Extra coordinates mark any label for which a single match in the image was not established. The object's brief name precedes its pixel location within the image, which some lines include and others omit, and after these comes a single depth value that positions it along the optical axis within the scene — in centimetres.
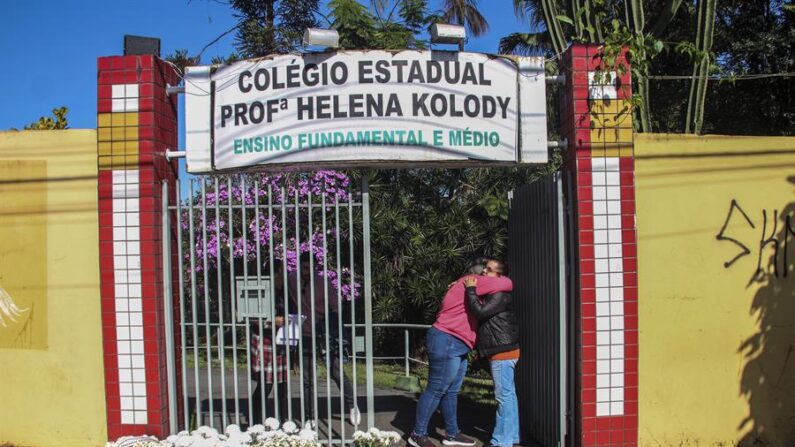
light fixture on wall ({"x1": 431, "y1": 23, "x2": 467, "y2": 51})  523
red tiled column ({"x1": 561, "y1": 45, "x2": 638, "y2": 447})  516
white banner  530
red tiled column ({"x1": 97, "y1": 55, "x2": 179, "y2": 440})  528
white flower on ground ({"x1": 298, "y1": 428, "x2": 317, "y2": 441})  448
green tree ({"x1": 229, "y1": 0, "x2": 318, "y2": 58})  1360
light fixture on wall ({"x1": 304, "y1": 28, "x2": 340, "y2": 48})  520
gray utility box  537
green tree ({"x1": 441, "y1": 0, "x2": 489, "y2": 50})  1736
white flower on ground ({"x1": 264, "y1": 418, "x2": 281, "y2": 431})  472
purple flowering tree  971
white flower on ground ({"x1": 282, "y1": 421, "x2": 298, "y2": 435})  464
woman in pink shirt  557
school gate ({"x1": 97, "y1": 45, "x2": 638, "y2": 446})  517
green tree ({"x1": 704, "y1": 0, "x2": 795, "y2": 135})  1222
